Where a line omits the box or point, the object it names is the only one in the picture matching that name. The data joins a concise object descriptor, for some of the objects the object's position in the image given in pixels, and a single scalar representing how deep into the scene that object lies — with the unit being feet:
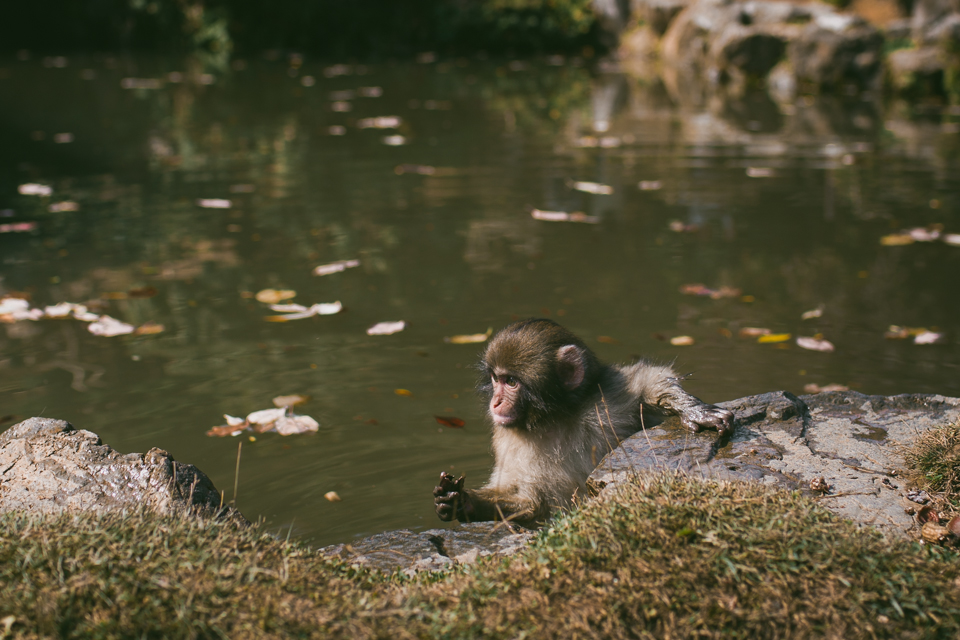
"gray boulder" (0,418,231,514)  10.84
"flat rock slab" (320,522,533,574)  10.87
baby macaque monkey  12.73
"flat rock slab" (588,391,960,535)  10.75
